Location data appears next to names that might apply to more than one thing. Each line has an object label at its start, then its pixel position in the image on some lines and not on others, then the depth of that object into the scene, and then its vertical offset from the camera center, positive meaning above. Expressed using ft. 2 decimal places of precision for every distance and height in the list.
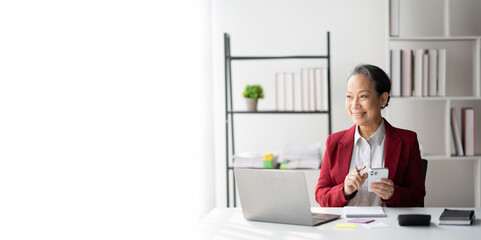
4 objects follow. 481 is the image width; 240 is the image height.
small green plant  13.34 +0.28
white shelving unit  14.14 +0.19
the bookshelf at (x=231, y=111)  13.04 -0.20
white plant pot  13.35 -0.03
